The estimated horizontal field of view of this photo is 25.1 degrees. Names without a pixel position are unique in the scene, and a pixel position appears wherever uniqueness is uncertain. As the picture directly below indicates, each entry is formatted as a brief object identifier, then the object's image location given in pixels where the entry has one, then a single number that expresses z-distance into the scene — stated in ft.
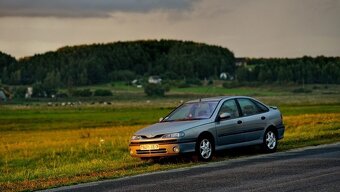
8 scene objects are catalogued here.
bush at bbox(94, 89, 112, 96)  634.02
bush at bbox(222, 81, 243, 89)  636.56
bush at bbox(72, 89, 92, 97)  636.48
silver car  57.67
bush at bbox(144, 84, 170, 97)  622.13
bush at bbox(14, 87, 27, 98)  640.58
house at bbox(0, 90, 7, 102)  568.49
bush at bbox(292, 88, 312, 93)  590.55
